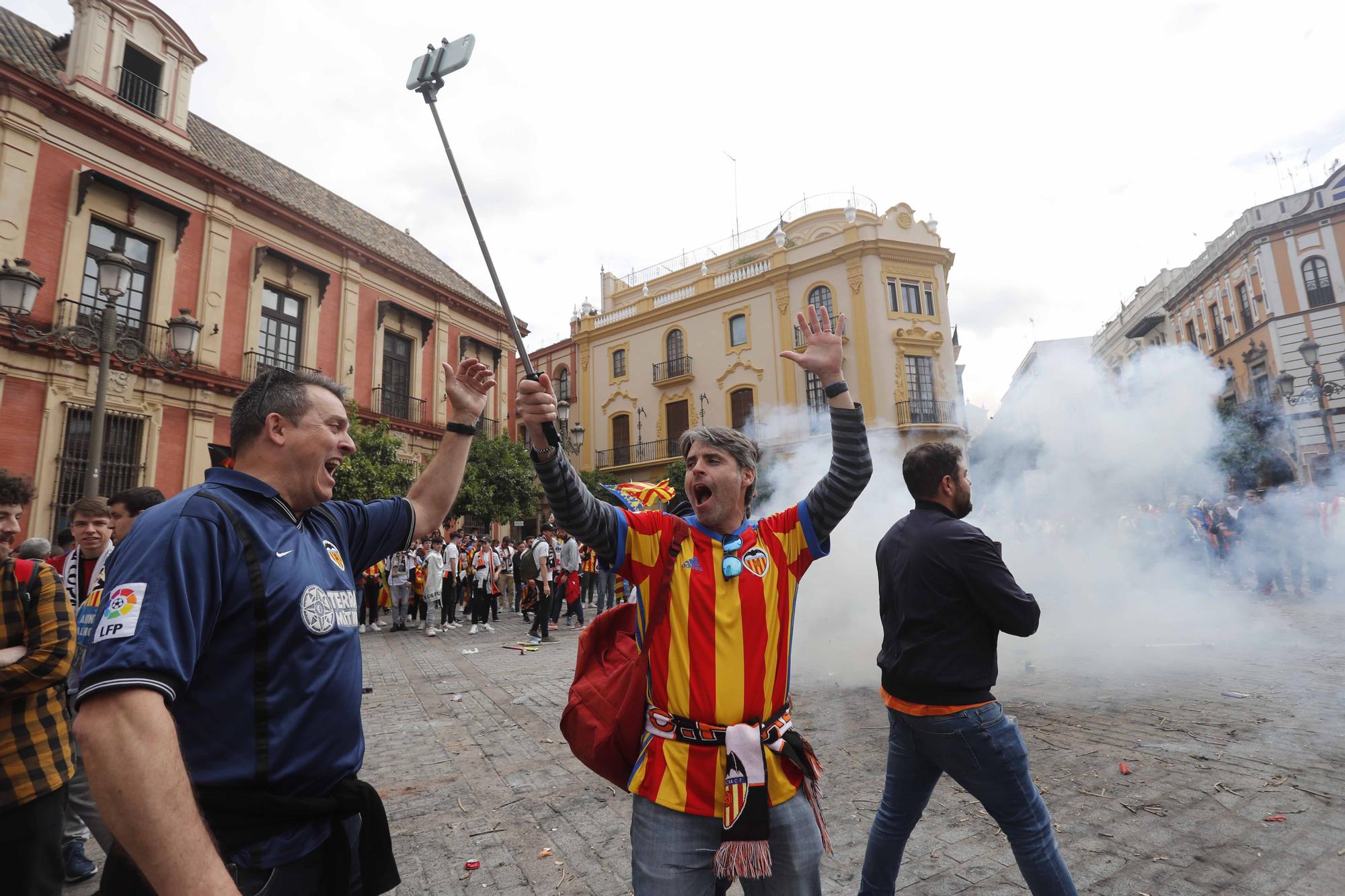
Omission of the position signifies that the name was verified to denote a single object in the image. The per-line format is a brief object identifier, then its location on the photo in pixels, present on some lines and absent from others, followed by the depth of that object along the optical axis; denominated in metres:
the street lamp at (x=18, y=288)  7.14
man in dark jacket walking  2.38
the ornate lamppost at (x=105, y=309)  7.20
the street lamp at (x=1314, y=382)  12.89
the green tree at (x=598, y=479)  24.08
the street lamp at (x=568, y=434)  15.23
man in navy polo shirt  1.14
